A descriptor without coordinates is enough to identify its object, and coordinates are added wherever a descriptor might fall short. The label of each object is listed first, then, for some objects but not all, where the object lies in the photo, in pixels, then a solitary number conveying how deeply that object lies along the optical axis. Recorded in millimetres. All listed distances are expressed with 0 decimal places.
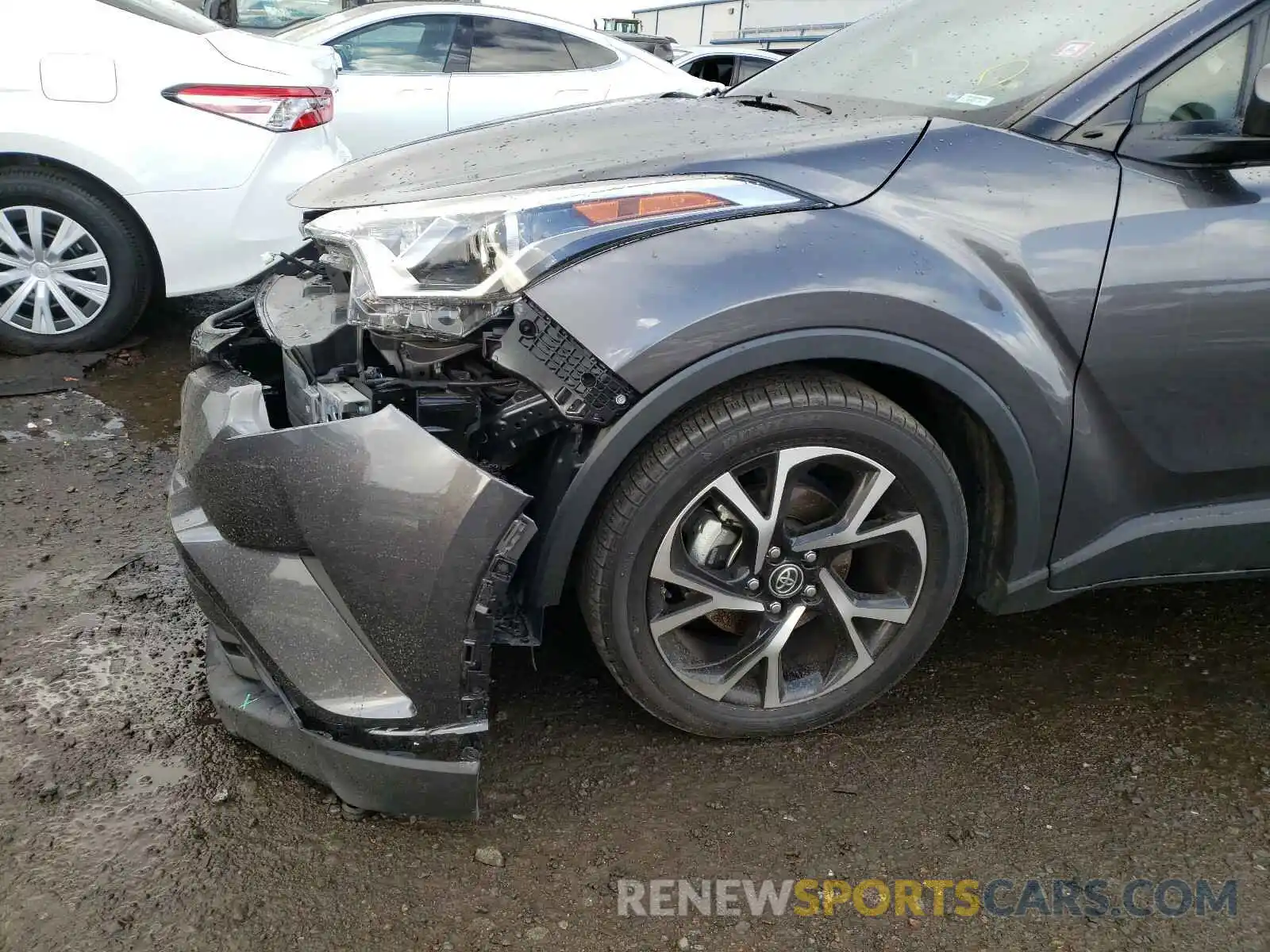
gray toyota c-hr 1739
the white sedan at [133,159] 3844
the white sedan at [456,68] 5867
